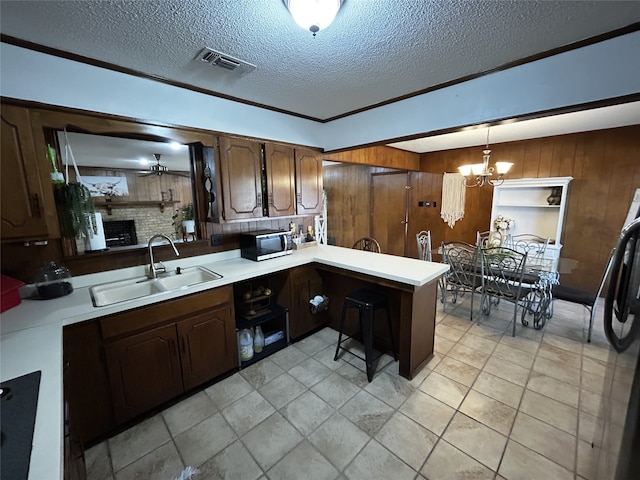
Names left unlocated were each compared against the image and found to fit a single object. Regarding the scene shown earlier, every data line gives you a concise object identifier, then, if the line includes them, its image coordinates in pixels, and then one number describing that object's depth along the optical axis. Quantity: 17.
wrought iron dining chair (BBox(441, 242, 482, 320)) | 3.18
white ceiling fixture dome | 1.13
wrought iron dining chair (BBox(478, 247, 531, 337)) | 2.89
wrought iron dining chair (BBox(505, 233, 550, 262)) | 3.62
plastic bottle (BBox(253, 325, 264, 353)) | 2.45
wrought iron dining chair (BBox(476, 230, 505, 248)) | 3.88
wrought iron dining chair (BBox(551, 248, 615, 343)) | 2.62
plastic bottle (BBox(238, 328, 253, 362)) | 2.33
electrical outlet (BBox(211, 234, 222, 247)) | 2.53
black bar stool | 2.10
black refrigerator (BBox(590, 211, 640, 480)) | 0.79
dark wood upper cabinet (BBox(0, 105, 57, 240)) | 1.41
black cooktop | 0.62
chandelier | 3.32
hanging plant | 1.65
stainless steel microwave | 2.49
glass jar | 1.65
